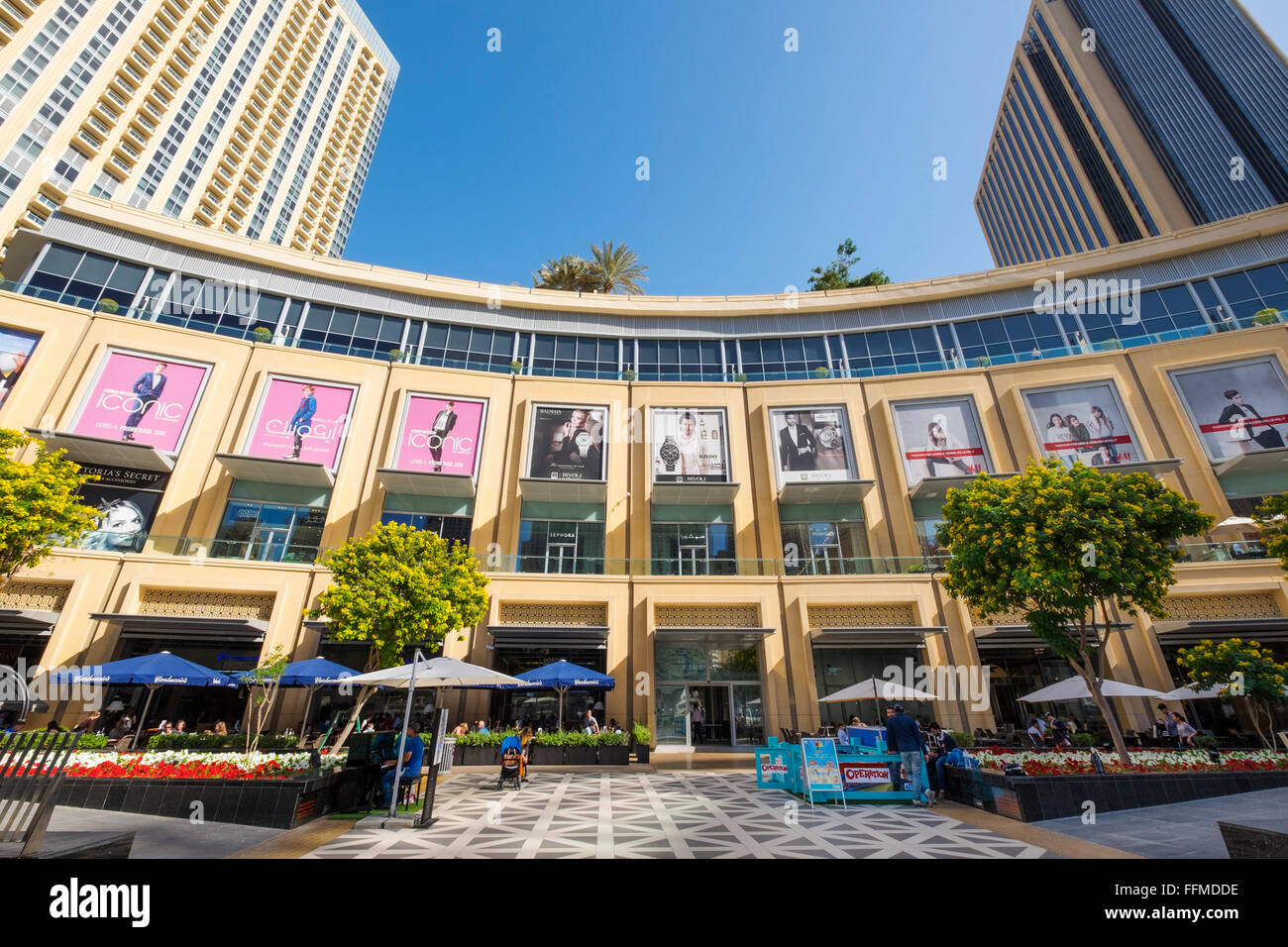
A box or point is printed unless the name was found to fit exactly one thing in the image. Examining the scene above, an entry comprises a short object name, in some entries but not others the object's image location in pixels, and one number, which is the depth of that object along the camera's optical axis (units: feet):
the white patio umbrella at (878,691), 49.24
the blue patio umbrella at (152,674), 46.36
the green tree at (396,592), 50.52
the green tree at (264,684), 47.21
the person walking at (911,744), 35.76
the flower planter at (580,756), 55.77
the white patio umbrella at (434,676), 33.12
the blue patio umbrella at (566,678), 56.13
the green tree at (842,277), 126.52
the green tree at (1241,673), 42.05
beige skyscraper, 127.75
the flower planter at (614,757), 55.88
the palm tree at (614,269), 111.34
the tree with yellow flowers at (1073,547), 40.22
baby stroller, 41.34
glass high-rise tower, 161.27
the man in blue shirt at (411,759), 32.73
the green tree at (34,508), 41.11
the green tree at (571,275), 112.47
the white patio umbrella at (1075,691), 47.14
